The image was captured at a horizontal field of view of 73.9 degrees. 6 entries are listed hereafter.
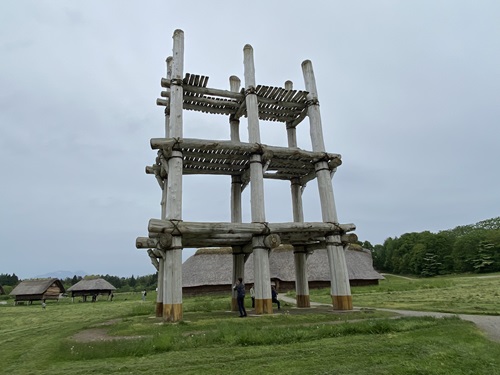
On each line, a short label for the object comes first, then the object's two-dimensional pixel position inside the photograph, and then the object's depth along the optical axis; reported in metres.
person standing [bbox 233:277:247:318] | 16.11
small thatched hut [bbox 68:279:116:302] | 53.75
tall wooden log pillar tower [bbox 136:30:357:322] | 16.36
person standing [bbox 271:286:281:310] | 20.60
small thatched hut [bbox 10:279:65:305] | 52.97
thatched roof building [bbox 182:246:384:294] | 42.47
